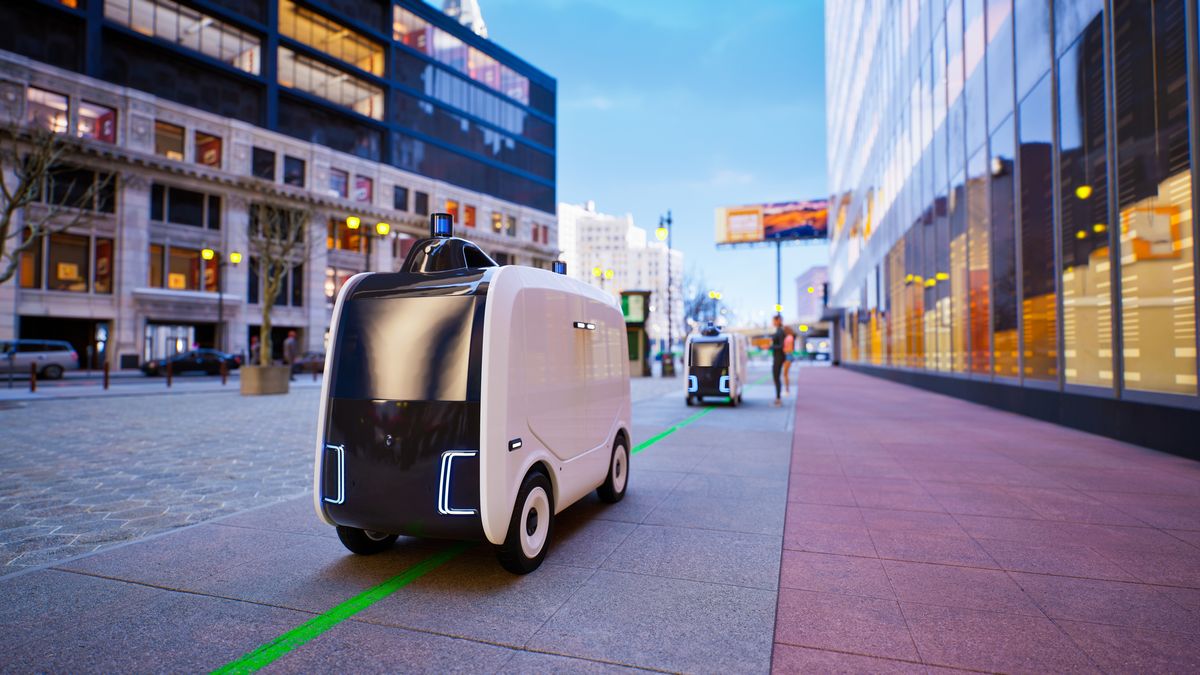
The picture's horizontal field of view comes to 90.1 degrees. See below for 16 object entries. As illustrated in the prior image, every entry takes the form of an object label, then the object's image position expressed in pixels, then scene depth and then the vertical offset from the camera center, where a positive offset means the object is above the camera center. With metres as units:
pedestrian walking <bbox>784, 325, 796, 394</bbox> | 17.44 +0.23
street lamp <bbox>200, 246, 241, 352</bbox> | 36.75 +3.80
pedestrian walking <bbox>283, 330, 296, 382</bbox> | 23.42 -0.02
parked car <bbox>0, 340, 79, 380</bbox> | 24.72 -0.28
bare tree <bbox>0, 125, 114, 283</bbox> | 28.52 +8.22
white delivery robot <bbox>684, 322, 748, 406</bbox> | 15.88 -0.43
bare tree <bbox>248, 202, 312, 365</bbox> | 20.23 +5.78
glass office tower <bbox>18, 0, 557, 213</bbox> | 34.41 +19.59
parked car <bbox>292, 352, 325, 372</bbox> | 34.12 -0.83
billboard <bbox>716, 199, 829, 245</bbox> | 69.25 +14.95
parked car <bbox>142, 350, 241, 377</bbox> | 30.02 -0.72
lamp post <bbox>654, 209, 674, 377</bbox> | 29.89 +5.60
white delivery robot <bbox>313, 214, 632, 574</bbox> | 3.62 -0.37
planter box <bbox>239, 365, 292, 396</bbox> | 19.02 -0.97
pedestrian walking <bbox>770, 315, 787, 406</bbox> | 16.75 +0.02
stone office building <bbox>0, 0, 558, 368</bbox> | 32.22 +13.39
